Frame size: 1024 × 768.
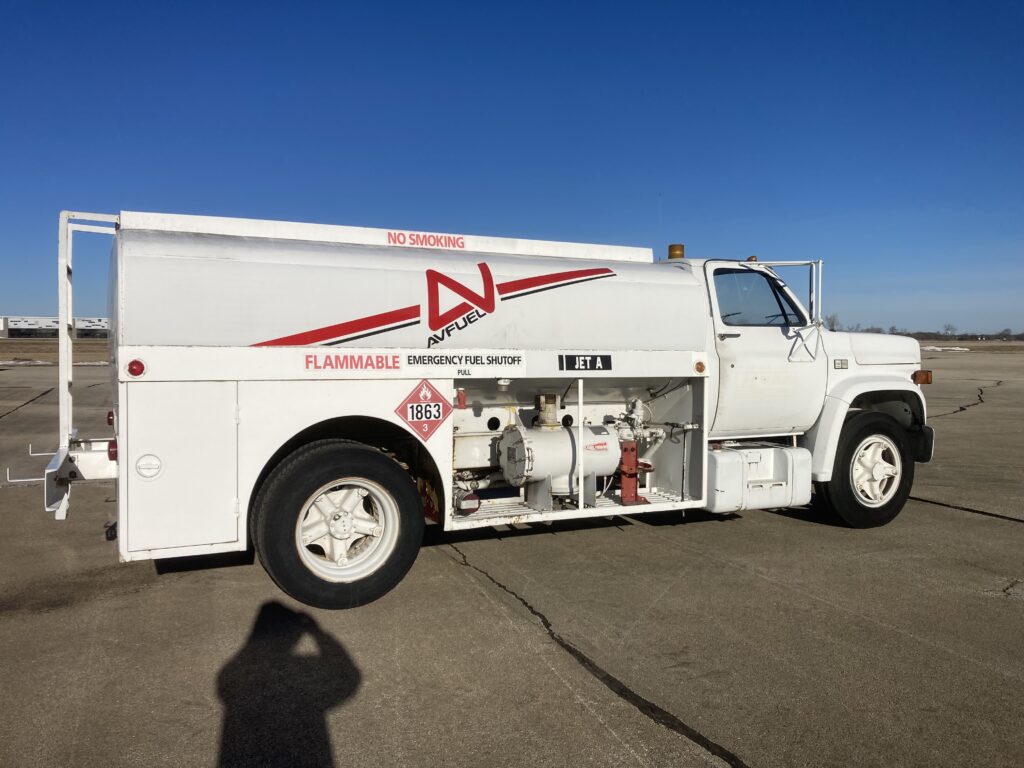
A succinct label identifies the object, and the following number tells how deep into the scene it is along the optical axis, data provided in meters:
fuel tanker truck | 4.88
